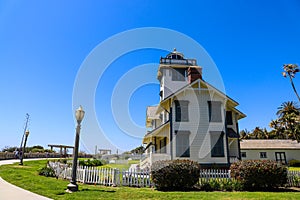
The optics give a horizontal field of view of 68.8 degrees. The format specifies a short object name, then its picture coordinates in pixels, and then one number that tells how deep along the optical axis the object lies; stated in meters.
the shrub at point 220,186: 10.77
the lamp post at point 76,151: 9.19
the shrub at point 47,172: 13.77
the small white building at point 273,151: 35.22
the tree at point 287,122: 38.94
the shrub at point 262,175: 10.94
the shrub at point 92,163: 25.37
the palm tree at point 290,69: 35.94
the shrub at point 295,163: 32.99
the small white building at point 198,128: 18.73
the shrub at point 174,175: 10.43
